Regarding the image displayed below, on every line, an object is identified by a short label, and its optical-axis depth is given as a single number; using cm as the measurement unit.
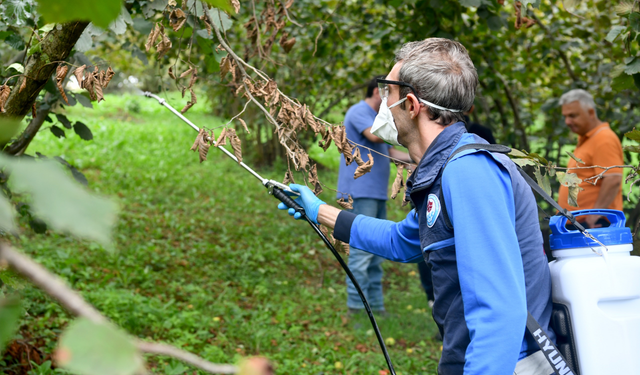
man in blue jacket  129
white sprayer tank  132
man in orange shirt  387
